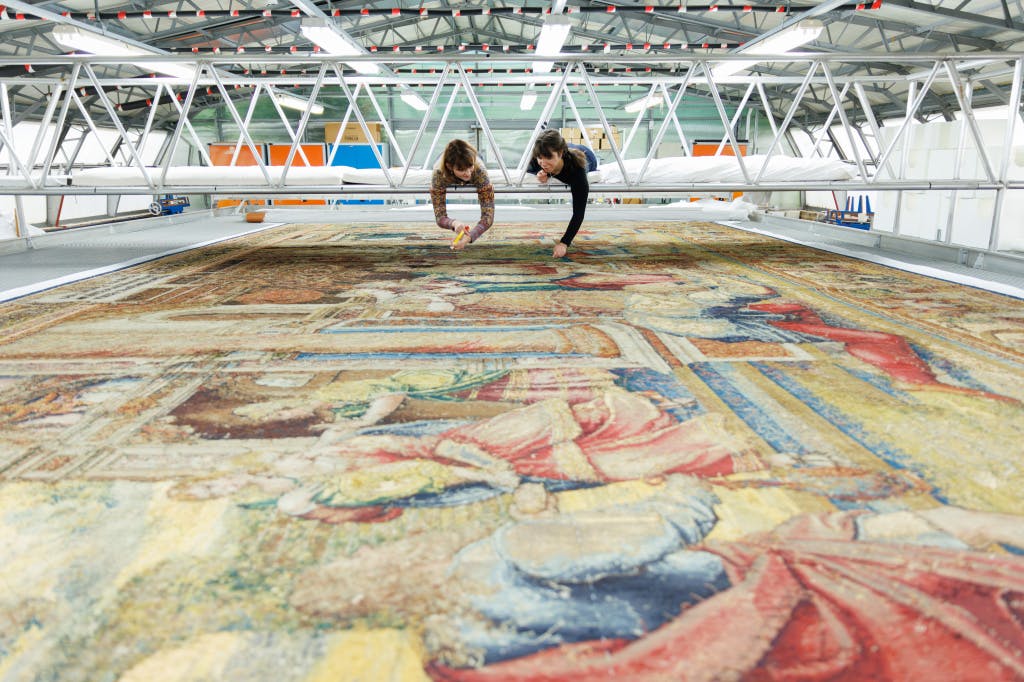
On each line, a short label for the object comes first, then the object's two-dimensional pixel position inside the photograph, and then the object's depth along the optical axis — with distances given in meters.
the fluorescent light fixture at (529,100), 15.69
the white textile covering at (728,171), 5.64
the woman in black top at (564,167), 4.73
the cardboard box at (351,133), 17.58
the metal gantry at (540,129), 5.18
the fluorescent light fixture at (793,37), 7.32
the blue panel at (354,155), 17.45
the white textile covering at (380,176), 5.84
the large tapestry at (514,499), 1.14
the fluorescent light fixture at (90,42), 7.23
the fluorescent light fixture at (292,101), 12.69
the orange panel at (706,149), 17.84
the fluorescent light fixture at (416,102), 15.21
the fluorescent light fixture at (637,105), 16.60
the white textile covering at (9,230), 6.69
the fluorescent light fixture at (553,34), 7.81
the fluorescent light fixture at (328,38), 7.78
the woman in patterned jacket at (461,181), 4.56
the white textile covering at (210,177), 5.73
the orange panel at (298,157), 17.19
